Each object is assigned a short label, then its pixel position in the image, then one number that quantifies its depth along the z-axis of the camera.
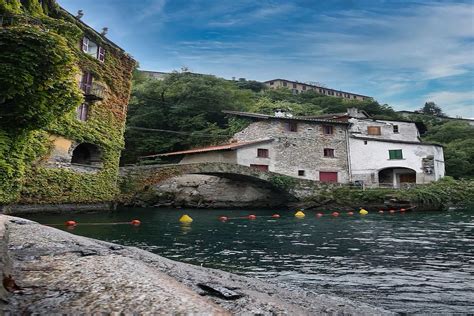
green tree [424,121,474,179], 40.44
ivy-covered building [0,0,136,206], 10.42
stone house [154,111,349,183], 31.88
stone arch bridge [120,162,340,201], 24.14
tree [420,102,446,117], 81.88
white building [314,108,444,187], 34.19
